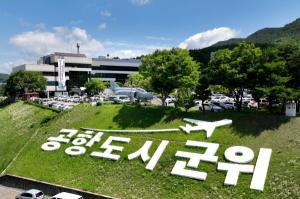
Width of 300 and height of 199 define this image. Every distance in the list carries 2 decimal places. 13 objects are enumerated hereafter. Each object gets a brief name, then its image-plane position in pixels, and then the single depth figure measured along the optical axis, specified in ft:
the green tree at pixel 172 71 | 90.48
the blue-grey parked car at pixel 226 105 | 98.56
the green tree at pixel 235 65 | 79.87
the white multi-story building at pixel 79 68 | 231.81
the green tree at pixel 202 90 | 89.04
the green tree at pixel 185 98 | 88.98
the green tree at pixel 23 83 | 190.08
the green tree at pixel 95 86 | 197.33
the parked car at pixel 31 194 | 64.82
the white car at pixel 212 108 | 92.69
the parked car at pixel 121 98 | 129.76
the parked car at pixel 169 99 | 128.04
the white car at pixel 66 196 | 61.58
